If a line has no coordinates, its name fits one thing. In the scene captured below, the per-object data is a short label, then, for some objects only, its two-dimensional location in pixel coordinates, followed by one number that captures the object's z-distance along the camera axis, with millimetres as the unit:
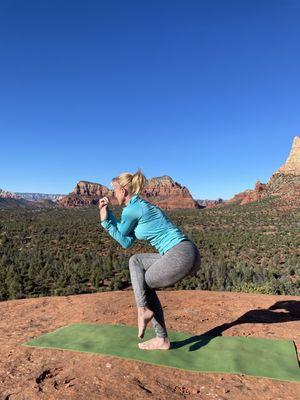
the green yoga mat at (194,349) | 4406
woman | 4352
